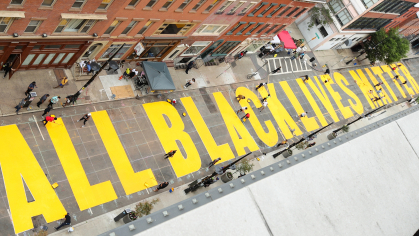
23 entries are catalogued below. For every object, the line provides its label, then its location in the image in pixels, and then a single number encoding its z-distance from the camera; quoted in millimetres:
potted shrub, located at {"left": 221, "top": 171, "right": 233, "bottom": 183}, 38906
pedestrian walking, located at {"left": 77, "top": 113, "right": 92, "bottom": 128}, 35238
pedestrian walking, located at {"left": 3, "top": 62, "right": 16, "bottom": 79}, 33106
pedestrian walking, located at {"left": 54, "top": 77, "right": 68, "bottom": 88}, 36347
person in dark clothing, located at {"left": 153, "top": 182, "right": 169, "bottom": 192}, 35281
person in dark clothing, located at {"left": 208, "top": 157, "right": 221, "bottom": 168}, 40375
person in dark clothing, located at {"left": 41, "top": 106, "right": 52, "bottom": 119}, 33106
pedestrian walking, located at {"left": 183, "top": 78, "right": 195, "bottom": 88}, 45938
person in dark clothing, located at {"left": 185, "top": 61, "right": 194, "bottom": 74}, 47219
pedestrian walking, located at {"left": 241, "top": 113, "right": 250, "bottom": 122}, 47294
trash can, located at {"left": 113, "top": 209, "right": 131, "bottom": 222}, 30656
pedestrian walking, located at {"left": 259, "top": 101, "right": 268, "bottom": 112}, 50875
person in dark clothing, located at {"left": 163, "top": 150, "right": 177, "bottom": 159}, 38238
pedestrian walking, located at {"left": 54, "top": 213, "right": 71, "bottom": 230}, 29045
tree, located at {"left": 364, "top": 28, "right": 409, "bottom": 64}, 68812
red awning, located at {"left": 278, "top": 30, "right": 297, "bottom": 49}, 60869
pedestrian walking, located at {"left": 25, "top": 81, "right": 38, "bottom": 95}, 33344
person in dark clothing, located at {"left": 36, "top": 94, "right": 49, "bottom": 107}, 33688
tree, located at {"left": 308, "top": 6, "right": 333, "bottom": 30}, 64438
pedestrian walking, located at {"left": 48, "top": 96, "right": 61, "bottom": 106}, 33938
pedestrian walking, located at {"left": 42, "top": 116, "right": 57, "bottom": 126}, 32688
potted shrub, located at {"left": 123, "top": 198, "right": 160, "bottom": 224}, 30969
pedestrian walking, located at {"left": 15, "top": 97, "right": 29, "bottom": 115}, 32169
